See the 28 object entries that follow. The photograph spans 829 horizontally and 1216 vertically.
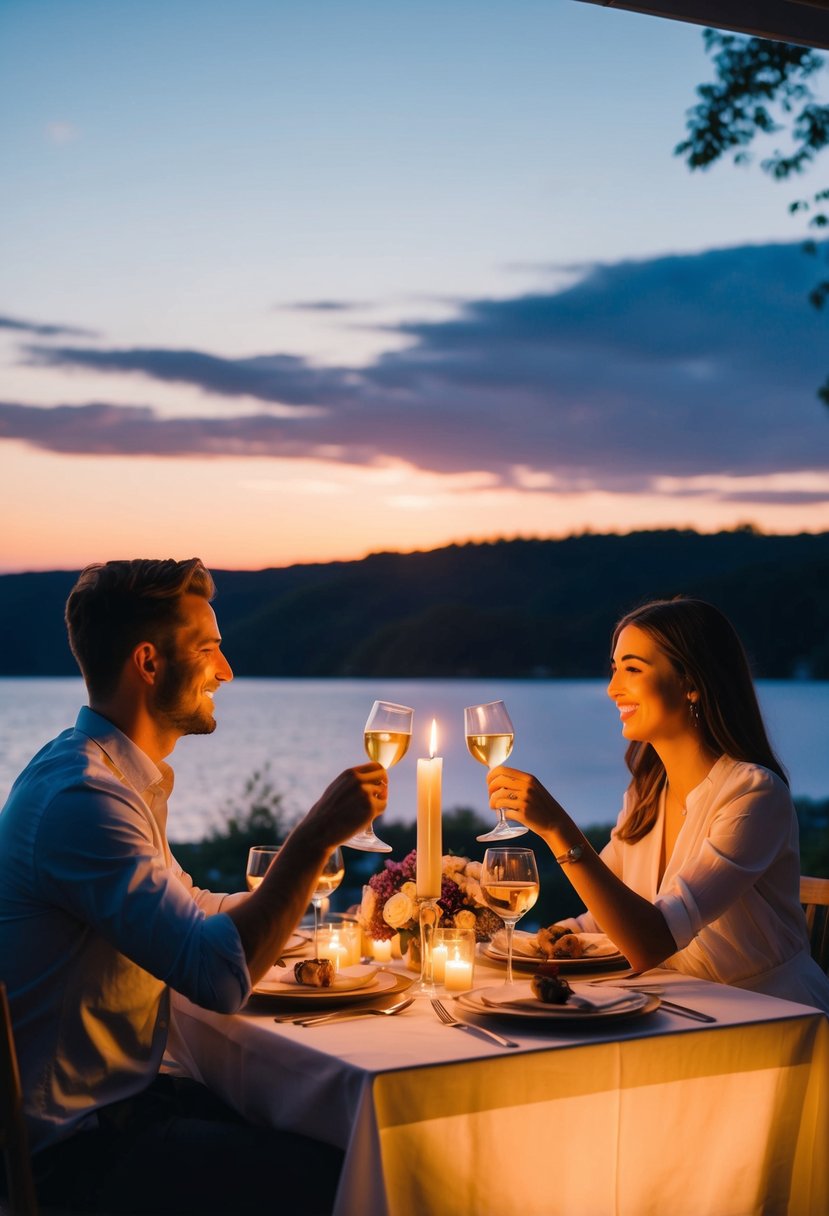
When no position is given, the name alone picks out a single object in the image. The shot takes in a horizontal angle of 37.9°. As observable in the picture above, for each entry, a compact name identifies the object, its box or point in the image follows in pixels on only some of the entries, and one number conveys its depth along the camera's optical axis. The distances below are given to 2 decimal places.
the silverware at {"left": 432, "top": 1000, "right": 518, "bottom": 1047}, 1.73
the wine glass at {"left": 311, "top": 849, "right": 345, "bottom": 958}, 2.13
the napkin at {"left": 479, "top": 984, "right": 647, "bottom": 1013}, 1.82
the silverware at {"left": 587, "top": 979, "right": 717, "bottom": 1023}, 1.88
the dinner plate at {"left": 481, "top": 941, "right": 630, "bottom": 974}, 2.21
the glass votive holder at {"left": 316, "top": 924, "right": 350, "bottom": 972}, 2.38
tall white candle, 2.11
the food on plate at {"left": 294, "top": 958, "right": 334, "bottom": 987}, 2.02
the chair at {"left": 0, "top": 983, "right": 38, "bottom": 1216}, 1.55
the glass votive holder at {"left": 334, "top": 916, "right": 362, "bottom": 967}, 2.39
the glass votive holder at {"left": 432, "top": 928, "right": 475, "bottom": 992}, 2.19
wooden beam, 3.11
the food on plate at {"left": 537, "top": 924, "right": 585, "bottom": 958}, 2.28
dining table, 1.61
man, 1.76
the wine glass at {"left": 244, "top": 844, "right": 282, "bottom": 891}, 2.16
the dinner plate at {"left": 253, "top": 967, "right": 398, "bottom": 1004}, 1.96
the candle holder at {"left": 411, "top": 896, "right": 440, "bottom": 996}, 2.16
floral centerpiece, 2.29
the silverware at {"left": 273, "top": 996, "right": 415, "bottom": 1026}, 1.87
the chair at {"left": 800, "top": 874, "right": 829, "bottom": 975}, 2.84
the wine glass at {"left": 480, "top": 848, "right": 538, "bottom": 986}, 2.00
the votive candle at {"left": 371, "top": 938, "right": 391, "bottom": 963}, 2.52
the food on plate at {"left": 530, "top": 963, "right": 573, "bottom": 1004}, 1.85
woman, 2.24
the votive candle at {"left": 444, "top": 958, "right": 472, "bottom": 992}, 2.19
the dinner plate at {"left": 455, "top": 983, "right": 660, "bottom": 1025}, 1.78
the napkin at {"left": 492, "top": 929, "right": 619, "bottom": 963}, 2.30
